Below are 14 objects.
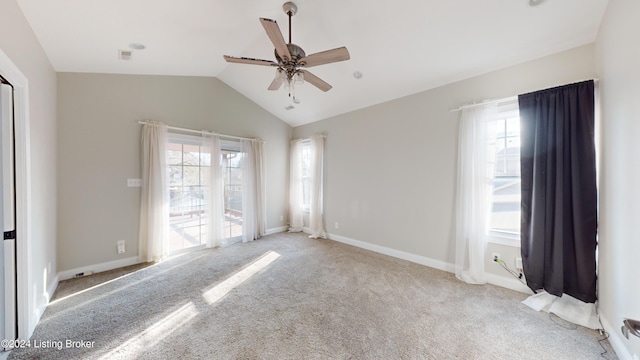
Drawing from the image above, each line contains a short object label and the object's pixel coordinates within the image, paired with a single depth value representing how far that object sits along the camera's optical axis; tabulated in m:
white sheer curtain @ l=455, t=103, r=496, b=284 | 2.80
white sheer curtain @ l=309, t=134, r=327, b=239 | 4.82
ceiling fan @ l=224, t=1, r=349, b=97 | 1.90
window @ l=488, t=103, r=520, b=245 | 2.72
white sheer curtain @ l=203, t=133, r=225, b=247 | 4.09
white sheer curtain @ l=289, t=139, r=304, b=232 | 5.31
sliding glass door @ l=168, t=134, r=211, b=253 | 3.79
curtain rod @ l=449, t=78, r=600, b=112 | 2.64
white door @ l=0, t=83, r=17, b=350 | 1.68
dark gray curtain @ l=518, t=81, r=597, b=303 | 2.16
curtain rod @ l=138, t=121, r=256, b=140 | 3.60
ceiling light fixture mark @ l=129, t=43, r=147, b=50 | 2.55
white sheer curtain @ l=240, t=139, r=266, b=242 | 4.60
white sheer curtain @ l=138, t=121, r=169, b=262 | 3.39
